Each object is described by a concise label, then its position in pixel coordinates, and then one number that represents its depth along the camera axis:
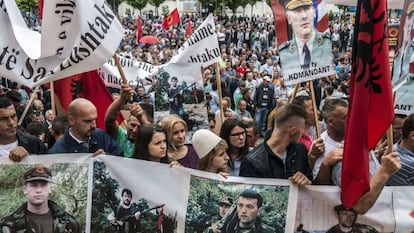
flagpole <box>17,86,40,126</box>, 6.49
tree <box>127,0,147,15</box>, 64.29
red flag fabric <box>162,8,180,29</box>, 24.11
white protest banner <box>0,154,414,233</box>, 4.26
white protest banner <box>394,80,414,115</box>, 5.36
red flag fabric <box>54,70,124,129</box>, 7.06
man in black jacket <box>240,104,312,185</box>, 4.46
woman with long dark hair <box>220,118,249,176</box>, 5.51
